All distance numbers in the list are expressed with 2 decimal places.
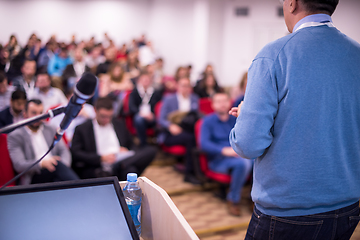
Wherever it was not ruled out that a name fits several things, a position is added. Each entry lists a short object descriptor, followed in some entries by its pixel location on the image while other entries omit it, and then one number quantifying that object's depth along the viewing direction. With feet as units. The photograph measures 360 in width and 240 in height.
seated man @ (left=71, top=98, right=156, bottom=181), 9.22
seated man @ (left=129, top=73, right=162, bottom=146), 14.32
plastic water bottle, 3.71
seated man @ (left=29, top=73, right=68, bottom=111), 11.87
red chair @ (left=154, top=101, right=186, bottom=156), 12.74
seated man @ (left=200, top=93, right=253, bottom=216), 9.93
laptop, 2.73
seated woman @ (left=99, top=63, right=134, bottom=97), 15.38
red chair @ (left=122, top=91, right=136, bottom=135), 14.74
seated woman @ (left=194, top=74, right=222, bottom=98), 18.79
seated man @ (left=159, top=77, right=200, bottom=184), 12.19
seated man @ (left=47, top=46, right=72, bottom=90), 13.37
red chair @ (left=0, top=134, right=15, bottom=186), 7.08
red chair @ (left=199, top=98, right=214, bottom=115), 15.21
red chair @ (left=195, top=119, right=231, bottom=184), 10.16
